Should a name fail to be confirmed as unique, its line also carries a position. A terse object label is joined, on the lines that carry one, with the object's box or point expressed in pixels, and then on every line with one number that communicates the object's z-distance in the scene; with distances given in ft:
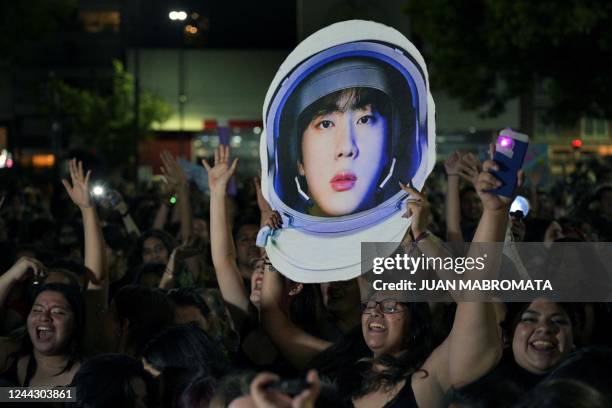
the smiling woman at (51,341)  17.26
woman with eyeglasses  13.09
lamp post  78.53
